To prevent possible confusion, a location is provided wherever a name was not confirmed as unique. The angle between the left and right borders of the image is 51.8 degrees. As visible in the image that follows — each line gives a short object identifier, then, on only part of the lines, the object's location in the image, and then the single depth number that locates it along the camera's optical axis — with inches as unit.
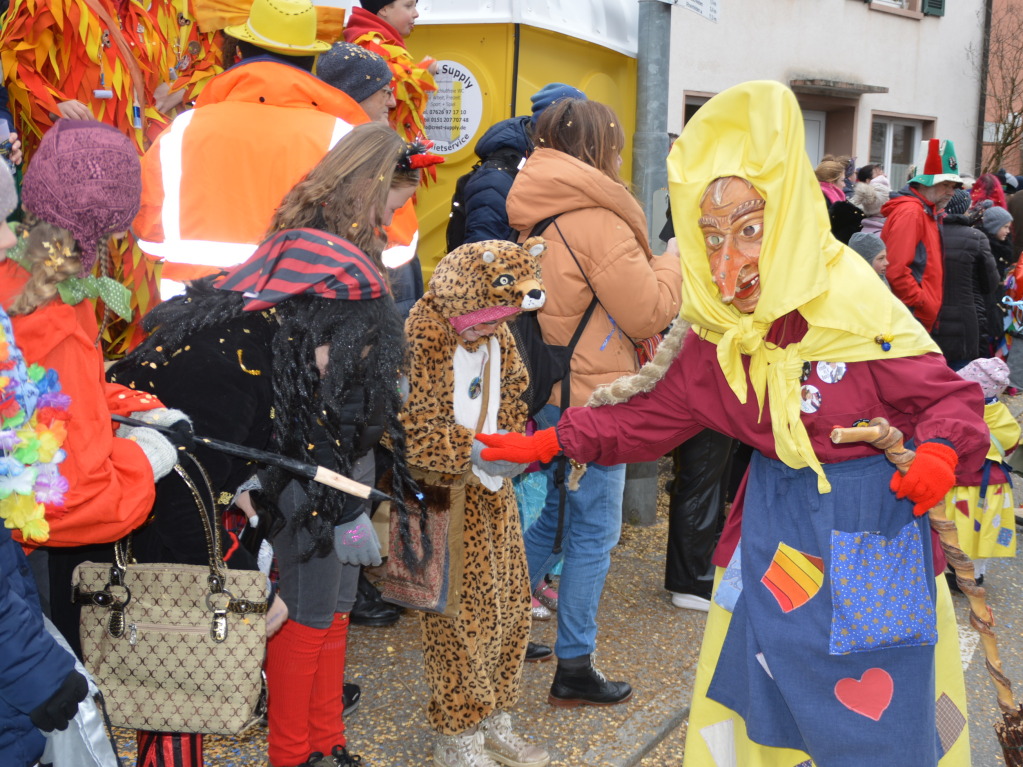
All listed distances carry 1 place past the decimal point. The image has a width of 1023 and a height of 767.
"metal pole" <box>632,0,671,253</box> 218.1
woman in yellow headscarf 94.3
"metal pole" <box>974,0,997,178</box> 631.8
